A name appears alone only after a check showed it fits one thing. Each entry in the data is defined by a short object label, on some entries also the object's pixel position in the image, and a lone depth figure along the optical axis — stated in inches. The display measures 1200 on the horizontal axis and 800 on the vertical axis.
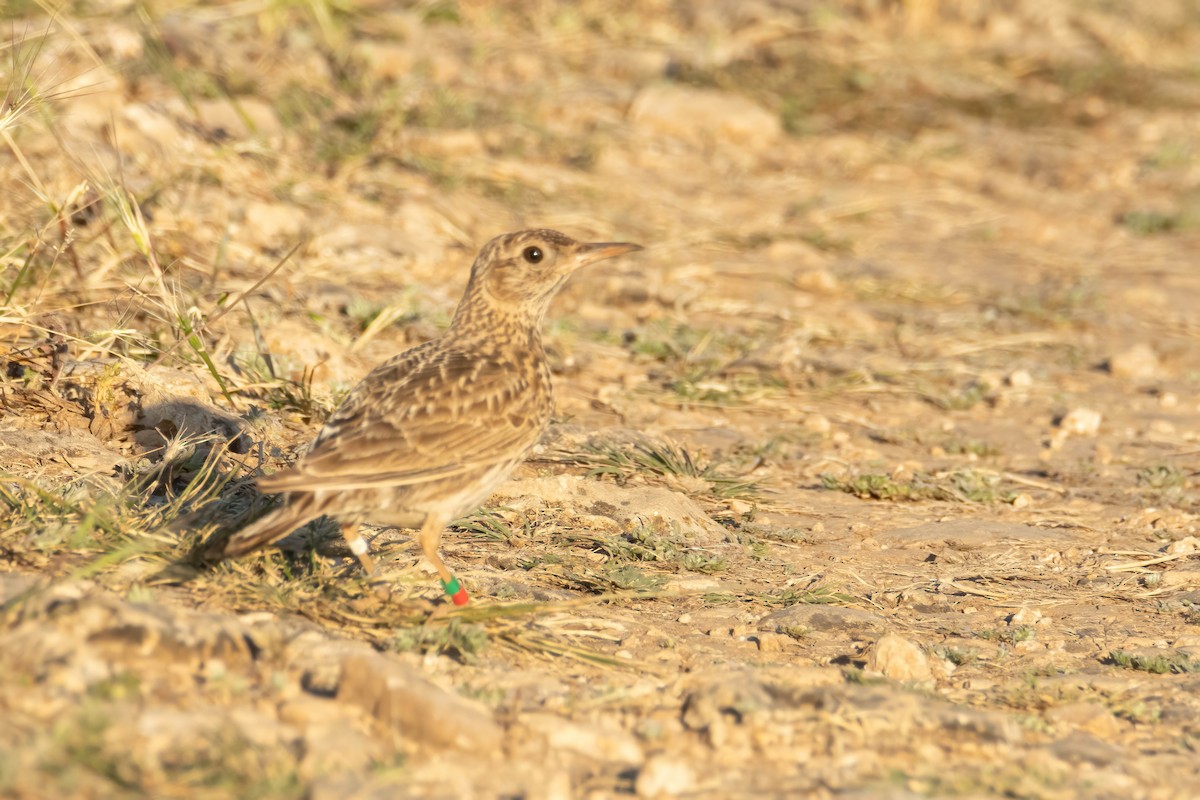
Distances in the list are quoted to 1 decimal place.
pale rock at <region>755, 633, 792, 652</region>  392.2
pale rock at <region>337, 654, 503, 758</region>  294.8
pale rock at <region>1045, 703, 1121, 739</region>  345.7
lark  366.9
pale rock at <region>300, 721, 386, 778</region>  272.5
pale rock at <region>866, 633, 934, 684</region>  374.0
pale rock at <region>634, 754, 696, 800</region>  287.5
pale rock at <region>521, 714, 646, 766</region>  306.3
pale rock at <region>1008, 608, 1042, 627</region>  426.1
